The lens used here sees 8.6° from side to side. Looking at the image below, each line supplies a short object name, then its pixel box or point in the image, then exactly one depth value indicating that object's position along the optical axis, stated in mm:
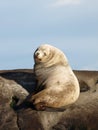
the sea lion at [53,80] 18516
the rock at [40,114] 18281
